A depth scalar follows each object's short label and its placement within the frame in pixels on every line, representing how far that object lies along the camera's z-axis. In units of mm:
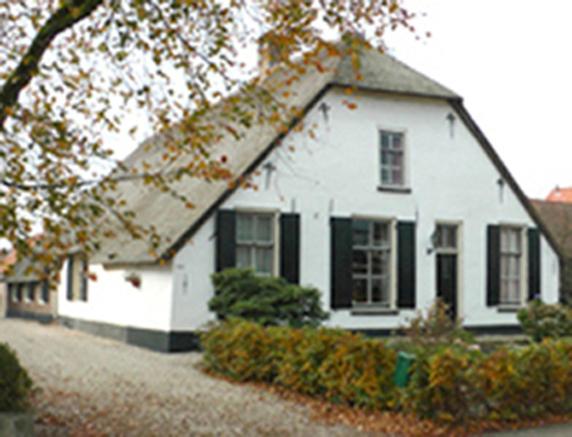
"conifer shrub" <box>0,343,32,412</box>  7254
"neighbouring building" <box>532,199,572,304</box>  21703
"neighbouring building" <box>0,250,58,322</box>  26594
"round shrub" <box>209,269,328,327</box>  14695
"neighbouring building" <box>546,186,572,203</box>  42784
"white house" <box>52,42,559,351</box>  15930
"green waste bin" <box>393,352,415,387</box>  9102
